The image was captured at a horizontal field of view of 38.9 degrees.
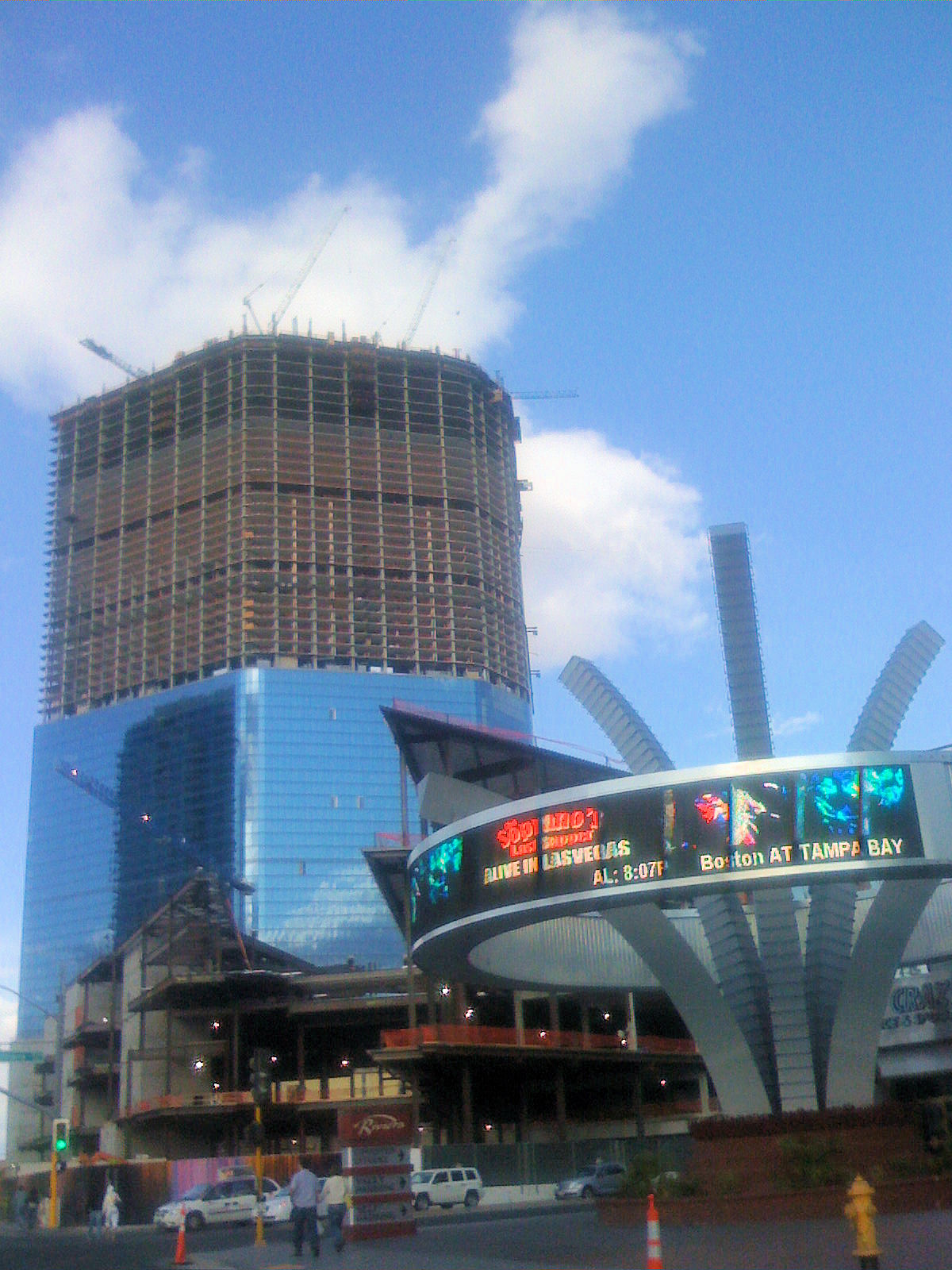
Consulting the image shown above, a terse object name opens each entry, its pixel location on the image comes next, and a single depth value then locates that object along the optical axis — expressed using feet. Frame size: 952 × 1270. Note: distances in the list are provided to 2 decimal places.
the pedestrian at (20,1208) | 195.09
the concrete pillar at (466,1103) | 231.71
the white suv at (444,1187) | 180.65
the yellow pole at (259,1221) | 112.47
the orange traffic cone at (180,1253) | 95.71
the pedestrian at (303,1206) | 94.58
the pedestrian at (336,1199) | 103.04
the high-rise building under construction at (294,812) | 613.11
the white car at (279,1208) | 170.81
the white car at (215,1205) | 171.12
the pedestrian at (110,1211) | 168.25
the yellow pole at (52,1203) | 149.43
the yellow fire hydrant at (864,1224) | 57.82
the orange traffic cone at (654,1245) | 59.47
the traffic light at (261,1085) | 109.60
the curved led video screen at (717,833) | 108.88
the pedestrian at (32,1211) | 183.93
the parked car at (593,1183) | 178.50
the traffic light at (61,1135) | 136.36
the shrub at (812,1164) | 100.78
